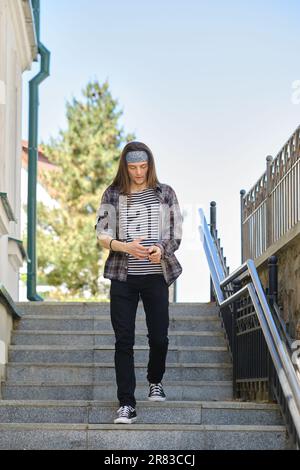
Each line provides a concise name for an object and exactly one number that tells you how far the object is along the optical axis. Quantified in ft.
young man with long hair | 24.20
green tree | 146.72
